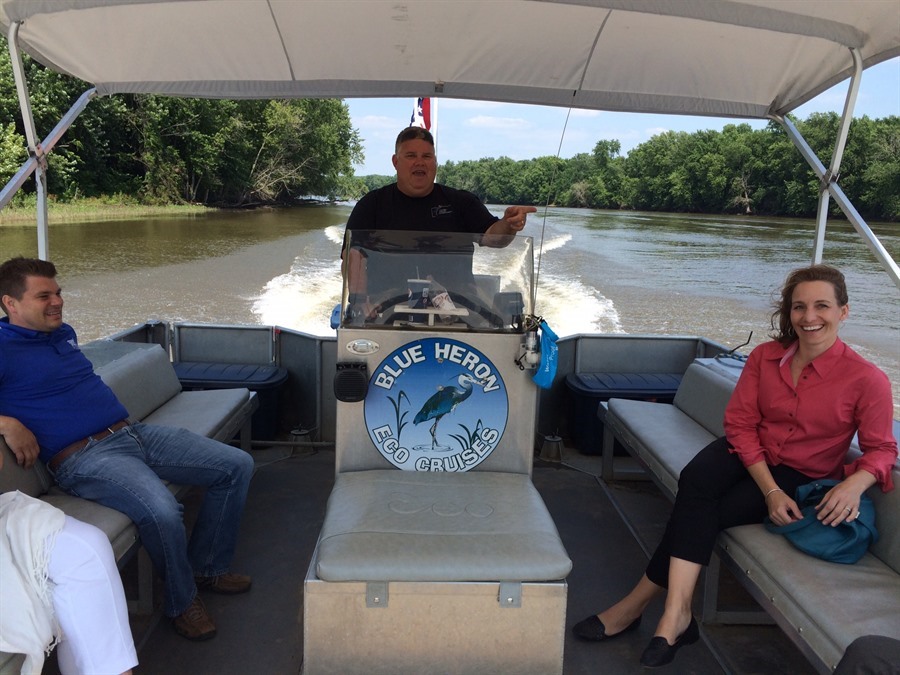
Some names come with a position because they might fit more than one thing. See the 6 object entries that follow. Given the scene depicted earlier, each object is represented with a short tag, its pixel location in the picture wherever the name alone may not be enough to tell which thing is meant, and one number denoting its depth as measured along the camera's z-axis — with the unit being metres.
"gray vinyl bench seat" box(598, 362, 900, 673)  1.75
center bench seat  1.88
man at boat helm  2.97
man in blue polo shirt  2.24
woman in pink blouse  2.12
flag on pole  6.52
